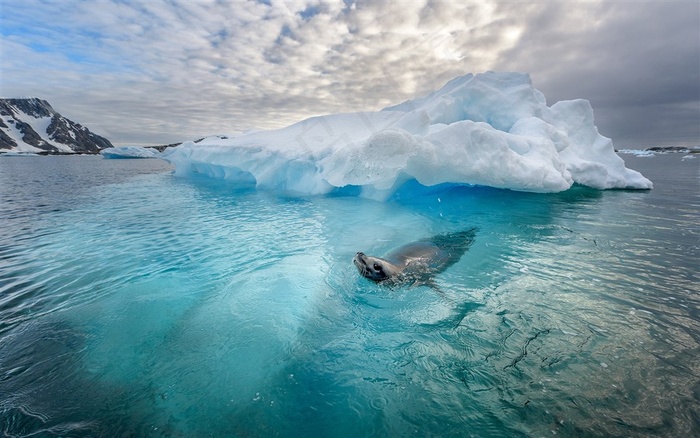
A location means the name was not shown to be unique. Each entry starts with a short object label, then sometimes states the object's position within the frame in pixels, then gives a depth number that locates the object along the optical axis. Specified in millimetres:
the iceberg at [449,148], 9430
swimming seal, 4977
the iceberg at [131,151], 57188
